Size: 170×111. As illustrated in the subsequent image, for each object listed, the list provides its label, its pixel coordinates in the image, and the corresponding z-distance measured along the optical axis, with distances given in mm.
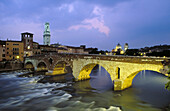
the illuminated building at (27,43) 56781
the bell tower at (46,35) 107625
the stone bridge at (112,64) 19141
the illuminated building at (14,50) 53719
